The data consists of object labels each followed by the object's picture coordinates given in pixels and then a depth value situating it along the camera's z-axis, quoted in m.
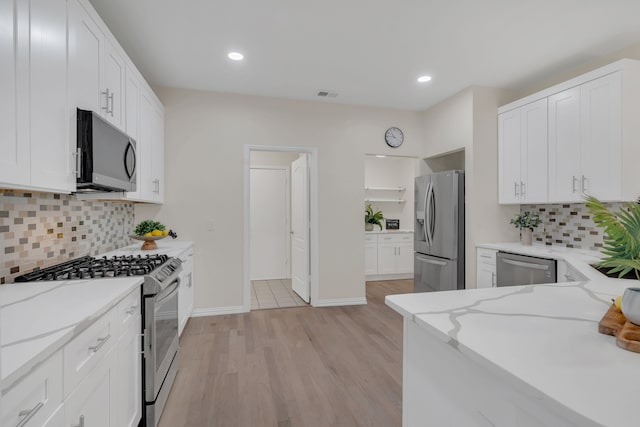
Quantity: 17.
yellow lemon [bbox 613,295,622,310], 0.98
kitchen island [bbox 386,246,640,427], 0.63
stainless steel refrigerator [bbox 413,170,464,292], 3.81
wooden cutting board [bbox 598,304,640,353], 0.81
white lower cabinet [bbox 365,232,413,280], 5.75
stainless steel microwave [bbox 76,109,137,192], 1.72
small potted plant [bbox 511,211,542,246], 3.57
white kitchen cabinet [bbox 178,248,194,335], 3.04
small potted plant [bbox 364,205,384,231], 5.91
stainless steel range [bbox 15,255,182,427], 1.82
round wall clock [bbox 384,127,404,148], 4.50
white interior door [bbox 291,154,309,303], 4.34
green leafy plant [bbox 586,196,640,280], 0.94
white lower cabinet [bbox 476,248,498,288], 3.47
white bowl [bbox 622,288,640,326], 0.84
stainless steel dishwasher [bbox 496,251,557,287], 2.86
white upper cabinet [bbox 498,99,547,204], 3.31
